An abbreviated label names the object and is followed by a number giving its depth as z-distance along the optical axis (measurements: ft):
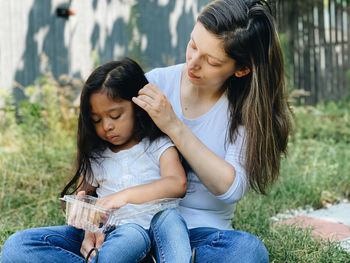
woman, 6.04
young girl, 5.65
